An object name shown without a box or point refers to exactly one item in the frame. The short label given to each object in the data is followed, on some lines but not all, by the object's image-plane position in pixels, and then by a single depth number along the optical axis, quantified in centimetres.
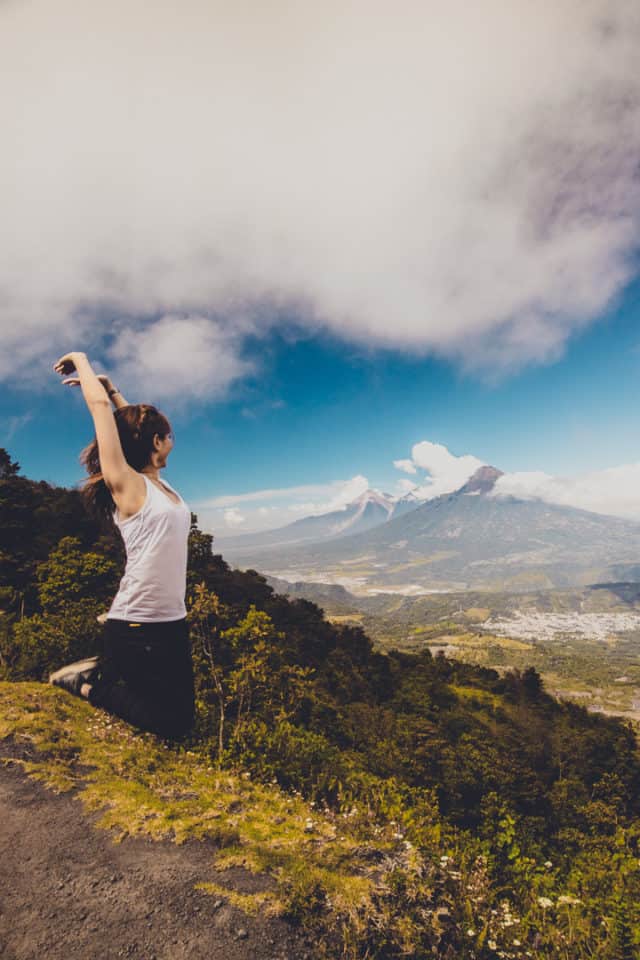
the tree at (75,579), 1442
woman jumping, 253
